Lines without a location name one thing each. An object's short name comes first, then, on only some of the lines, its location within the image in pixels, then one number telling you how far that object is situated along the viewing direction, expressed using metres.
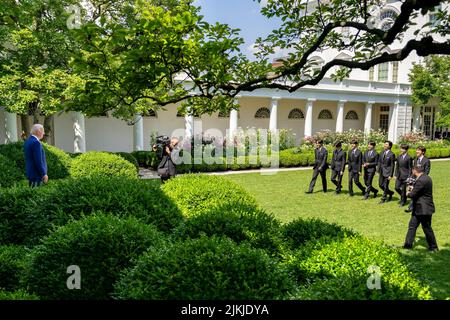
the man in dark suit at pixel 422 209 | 6.87
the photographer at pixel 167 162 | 10.99
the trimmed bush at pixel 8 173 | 7.96
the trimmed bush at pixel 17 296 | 2.81
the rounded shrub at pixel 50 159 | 10.07
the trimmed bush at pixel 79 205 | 4.38
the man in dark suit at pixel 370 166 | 11.91
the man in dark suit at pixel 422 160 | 9.34
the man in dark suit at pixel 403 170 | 10.66
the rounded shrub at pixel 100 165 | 11.03
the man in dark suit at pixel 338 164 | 12.80
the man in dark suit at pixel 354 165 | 12.34
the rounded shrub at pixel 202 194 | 5.60
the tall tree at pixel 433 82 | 30.94
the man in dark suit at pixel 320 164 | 12.80
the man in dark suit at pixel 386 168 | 11.38
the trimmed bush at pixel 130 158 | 17.34
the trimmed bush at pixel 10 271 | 4.02
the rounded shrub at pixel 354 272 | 2.38
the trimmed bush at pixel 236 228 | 3.61
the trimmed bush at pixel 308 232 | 3.72
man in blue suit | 7.29
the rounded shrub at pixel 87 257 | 3.25
